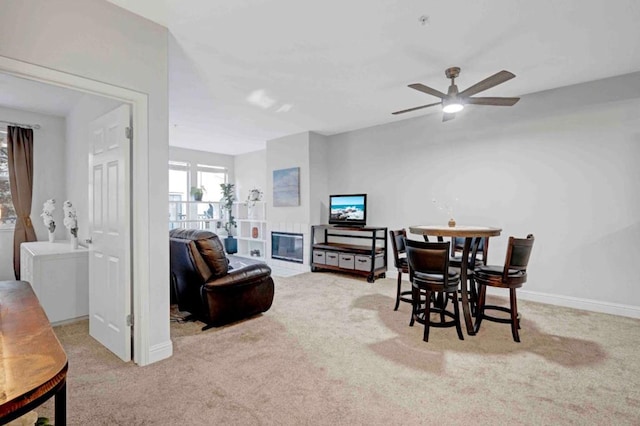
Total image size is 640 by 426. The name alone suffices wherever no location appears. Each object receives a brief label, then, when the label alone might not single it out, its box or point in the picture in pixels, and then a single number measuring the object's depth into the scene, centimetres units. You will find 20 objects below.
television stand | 505
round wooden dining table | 283
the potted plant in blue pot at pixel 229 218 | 760
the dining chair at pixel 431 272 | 273
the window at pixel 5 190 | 427
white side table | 308
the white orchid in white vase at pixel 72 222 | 340
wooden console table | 78
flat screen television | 554
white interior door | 232
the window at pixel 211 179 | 792
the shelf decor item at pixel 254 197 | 755
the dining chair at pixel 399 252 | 355
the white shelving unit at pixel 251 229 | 729
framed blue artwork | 609
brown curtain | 420
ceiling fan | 283
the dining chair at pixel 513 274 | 272
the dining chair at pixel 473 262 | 321
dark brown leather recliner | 296
